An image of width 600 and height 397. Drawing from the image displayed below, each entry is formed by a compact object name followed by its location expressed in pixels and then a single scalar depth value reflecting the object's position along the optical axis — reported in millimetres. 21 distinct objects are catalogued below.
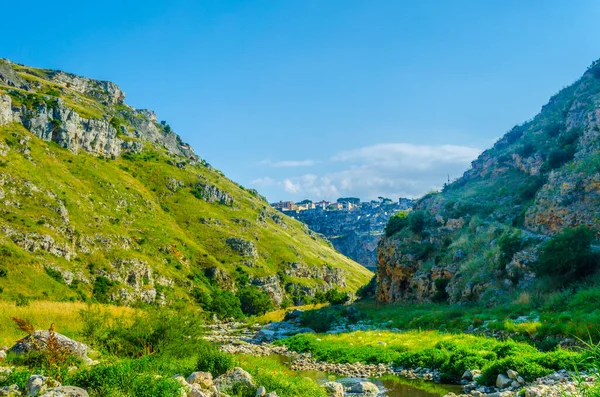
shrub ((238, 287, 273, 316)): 127812
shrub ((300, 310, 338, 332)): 46406
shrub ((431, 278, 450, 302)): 49750
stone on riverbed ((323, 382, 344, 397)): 17277
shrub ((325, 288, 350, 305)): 100438
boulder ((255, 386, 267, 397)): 13649
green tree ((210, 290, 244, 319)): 107938
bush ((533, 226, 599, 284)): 31844
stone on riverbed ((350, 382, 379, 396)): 18278
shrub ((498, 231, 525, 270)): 40656
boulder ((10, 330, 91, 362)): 13906
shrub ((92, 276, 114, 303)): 88188
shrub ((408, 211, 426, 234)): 66438
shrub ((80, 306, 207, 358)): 18562
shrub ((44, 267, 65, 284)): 82569
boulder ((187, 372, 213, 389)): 13633
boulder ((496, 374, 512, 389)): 16359
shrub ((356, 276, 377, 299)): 92056
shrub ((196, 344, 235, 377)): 16609
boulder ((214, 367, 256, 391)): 14243
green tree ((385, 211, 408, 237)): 72750
